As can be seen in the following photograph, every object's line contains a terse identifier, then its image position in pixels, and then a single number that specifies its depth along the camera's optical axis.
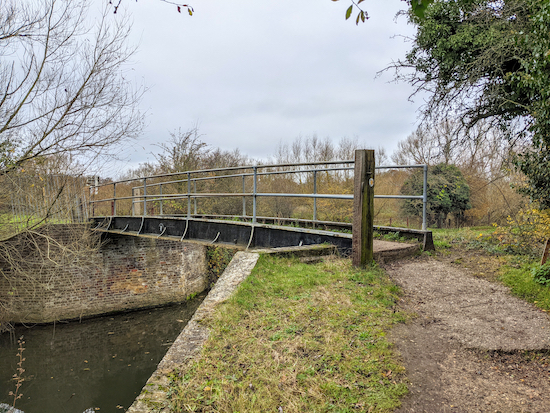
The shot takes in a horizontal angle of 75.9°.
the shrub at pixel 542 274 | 4.42
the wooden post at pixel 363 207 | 4.93
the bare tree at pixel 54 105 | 7.97
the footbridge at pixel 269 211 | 5.00
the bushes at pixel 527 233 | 5.31
